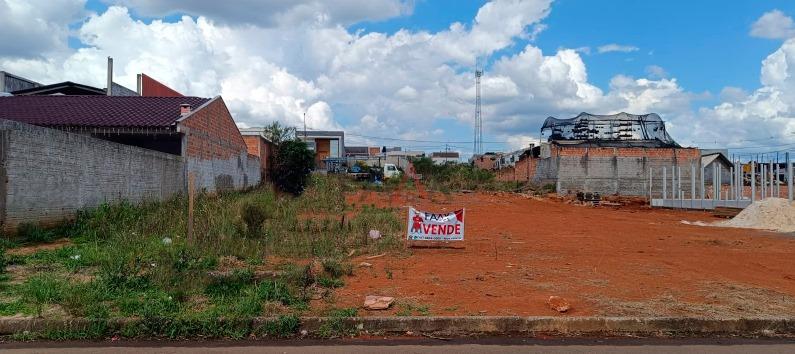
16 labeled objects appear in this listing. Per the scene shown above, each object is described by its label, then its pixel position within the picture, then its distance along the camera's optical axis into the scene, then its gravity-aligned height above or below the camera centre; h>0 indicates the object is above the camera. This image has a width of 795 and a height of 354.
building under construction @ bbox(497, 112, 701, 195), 40.19 +1.50
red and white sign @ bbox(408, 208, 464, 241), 11.63 -0.86
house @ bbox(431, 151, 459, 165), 113.74 +5.90
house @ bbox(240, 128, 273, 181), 35.56 +2.23
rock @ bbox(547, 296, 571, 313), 6.71 -1.44
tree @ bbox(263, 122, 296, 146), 39.28 +3.60
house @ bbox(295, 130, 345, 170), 76.50 +5.30
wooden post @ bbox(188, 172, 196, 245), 9.91 -0.21
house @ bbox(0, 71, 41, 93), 28.88 +5.33
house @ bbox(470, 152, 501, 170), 81.55 +3.60
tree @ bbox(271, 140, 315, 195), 30.23 +0.87
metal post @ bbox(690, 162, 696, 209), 26.38 +0.20
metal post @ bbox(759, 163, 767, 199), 24.60 +0.35
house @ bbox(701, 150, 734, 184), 42.00 +1.54
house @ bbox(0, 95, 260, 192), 19.16 +2.16
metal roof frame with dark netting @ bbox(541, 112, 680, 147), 44.28 +4.39
